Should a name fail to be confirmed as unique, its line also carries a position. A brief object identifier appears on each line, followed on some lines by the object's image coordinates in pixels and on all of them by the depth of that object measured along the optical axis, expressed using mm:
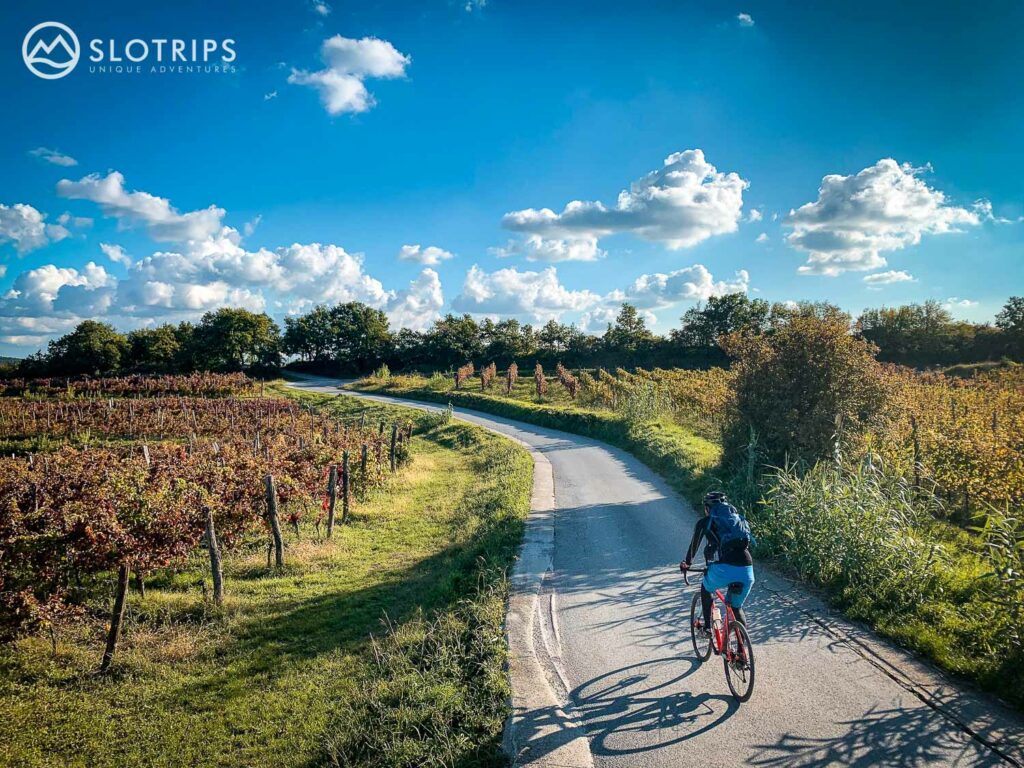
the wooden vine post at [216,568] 9188
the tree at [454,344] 64688
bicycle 5551
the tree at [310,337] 73000
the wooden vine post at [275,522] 10961
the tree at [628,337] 60875
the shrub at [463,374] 46919
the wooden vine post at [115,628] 7527
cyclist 5660
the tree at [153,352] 60156
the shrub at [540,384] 42000
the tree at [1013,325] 43656
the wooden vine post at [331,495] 13016
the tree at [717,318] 61000
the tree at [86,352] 56219
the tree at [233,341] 61781
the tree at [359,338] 69438
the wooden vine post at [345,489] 14537
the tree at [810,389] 12023
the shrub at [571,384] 38469
